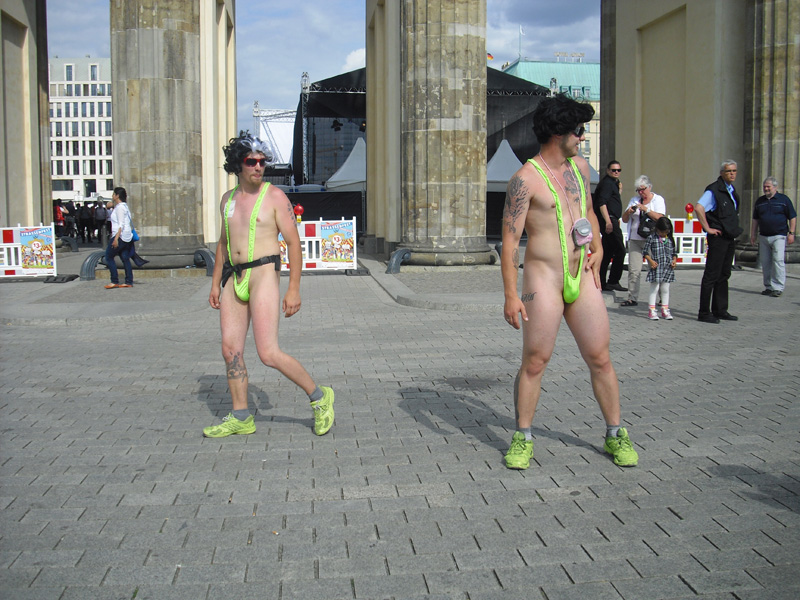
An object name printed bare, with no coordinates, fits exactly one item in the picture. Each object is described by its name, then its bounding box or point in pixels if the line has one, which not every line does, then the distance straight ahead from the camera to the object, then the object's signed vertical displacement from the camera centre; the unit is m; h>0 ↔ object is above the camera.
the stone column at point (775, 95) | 17.55 +2.70
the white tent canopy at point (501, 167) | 33.09 +2.44
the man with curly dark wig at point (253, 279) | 5.47 -0.30
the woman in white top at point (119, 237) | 15.12 -0.09
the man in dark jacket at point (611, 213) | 13.00 +0.26
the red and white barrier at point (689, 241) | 18.55 -0.22
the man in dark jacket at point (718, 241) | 10.59 -0.13
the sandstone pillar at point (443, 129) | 17.61 +2.04
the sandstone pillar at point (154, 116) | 17.27 +2.27
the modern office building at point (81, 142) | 118.56 +12.01
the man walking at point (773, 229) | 12.98 +0.02
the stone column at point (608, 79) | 23.73 +4.10
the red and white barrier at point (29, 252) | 17.36 -0.40
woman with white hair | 11.50 +0.19
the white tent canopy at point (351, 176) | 32.12 +2.02
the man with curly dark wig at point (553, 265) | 4.76 -0.19
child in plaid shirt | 10.73 -0.36
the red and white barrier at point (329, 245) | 18.11 -0.28
